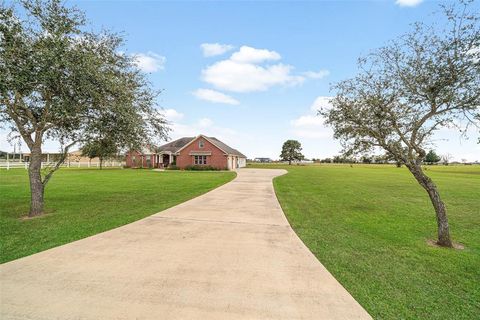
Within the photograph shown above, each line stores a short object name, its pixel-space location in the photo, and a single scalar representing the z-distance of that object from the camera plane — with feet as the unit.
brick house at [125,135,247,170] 126.72
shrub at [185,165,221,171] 123.65
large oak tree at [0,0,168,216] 22.71
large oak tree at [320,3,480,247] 19.81
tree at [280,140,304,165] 290.56
